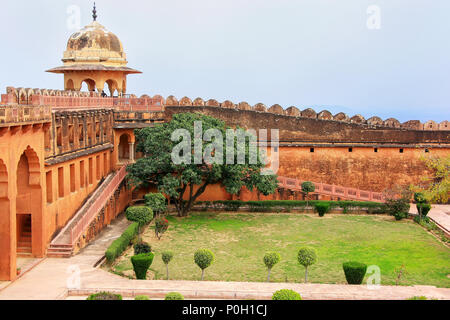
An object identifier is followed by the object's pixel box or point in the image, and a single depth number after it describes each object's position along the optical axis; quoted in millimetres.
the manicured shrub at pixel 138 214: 20984
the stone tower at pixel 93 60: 30578
